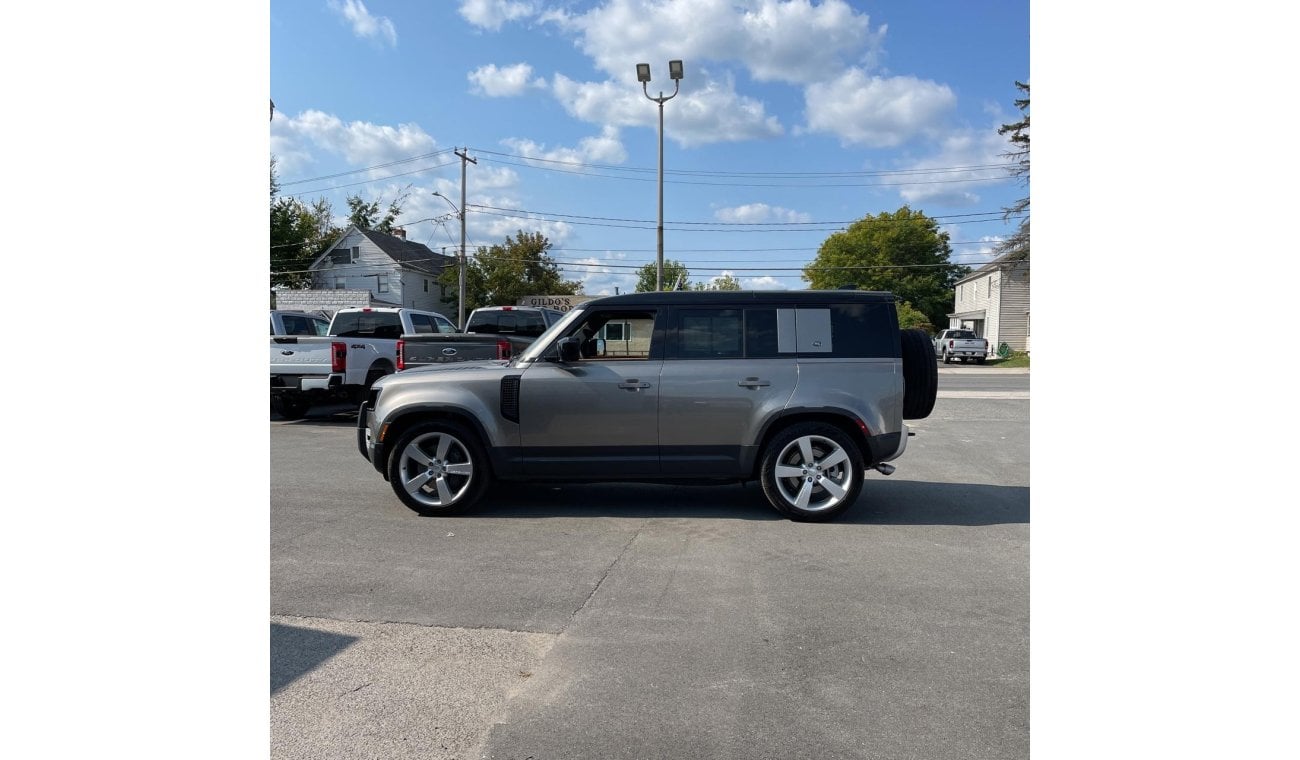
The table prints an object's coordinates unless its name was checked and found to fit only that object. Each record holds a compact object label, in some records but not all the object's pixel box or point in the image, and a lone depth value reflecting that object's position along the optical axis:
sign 32.36
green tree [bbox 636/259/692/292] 67.53
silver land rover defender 6.52
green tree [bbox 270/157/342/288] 59.28
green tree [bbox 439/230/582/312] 54.62
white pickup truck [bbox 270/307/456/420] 13.13
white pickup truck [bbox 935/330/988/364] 41.97
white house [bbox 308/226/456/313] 56.94
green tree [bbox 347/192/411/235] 73.50
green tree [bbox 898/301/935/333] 61.30
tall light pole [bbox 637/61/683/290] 22.30
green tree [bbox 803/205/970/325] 79.12
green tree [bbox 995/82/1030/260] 42.75
